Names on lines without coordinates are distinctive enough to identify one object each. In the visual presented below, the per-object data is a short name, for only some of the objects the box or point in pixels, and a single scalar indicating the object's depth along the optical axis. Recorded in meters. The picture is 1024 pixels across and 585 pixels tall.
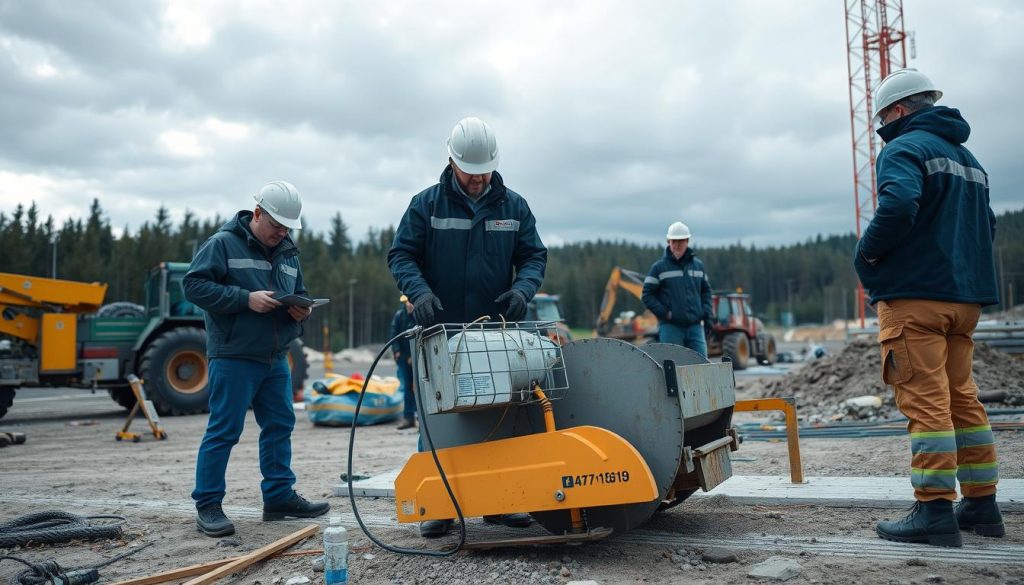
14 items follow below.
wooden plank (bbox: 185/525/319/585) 3.07
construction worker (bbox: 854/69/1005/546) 3.13
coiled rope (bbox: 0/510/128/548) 3.65
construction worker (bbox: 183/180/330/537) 4.02
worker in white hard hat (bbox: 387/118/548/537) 3.74
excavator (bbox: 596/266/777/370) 22.02
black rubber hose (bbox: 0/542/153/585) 3.02
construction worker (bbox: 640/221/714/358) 7.38
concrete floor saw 3.02
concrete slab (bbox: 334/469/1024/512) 3.73
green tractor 11.27
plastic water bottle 2.87
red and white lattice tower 42.50
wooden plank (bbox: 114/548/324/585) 3.06
